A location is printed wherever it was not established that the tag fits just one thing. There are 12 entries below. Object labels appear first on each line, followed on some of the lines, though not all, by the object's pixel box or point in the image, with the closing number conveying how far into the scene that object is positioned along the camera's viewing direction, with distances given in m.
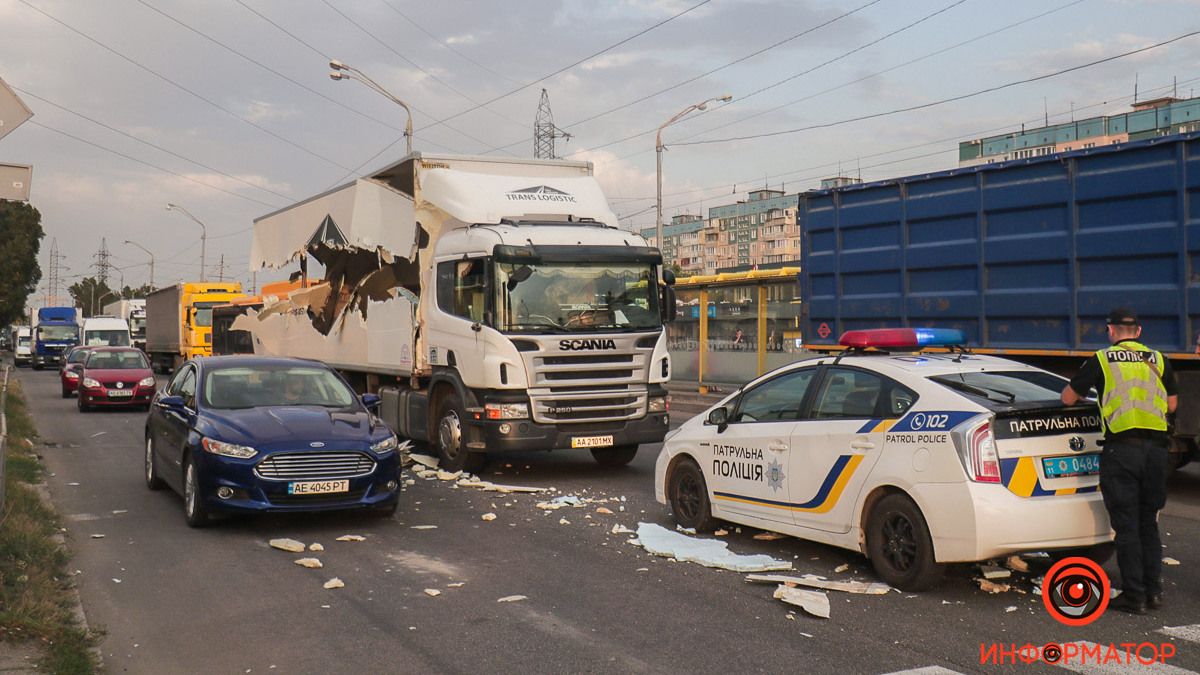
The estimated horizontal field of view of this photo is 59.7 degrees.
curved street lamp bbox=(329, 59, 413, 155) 27.78
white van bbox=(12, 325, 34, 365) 57.04
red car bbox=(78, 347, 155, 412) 22.31
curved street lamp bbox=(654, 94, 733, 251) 32.97
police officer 6.04
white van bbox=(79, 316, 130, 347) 41.03
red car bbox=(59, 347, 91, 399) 27.02
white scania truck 11.59
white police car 6.07
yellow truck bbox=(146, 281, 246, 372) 38.66
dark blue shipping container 10.23
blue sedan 8.50
